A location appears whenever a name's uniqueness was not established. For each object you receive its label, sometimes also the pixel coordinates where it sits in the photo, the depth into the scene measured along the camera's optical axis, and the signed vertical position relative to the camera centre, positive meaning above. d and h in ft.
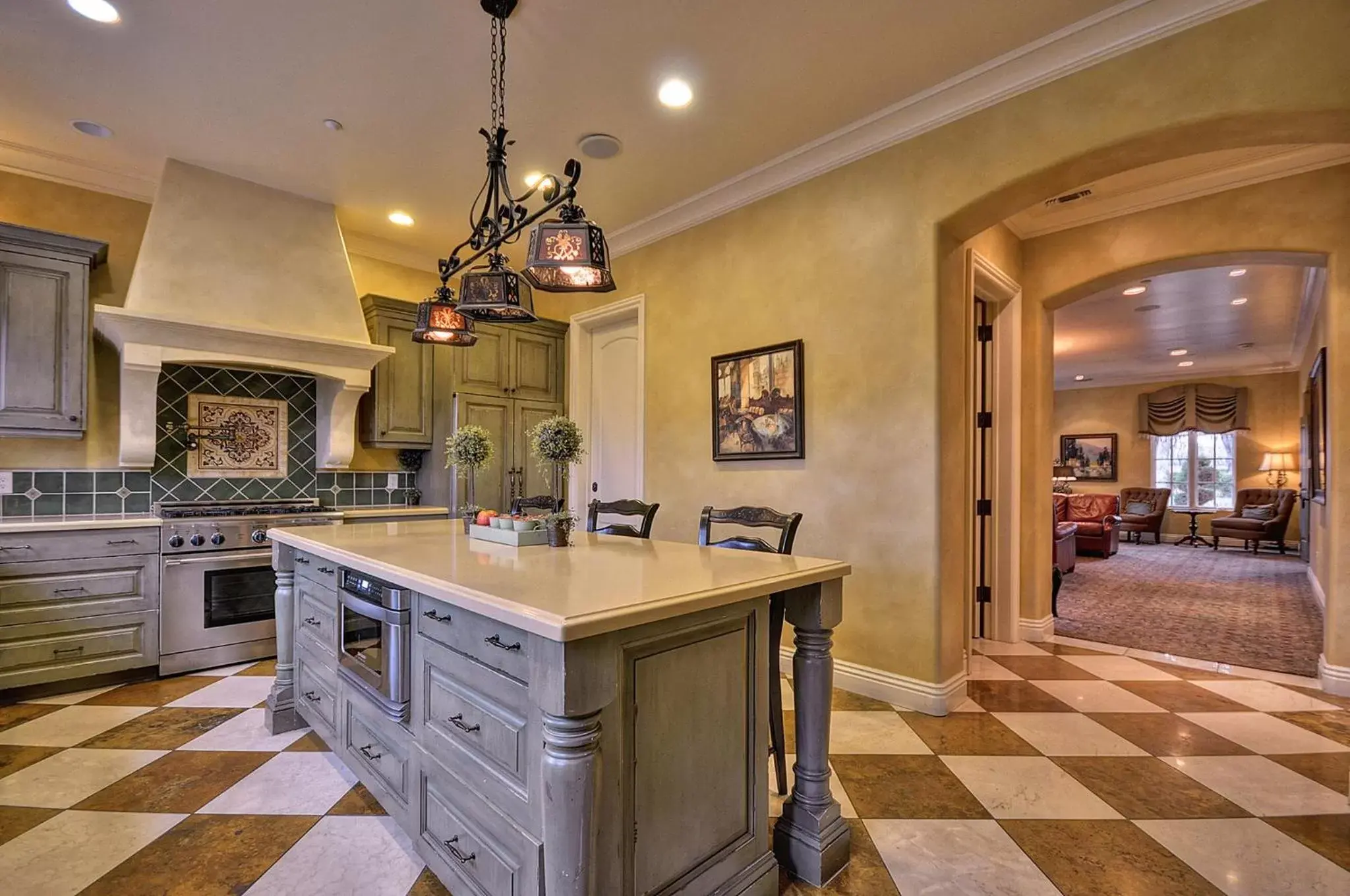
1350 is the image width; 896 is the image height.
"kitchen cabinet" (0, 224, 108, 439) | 10.31 +2.24
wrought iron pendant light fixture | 6.03 +2.21
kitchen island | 3.80 -2.00
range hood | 11.06 +3.16
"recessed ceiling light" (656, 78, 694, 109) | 9.04 +5.65
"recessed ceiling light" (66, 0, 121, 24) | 7.45 +5.64
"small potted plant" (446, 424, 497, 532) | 8.21 +0.14
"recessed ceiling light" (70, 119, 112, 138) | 10.24 +5.70
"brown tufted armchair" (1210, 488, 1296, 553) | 28.86 -3.08
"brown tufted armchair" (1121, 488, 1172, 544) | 33.78 -3.01
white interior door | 15.21 +1.24
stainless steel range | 11.00 -2.36
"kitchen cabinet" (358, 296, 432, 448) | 14.46 +1.78
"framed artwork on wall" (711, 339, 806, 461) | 11.16 +1.09
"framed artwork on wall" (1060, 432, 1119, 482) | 36.73 +0.31
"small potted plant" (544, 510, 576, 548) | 7.14 -0.83
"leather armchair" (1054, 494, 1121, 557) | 28.60 -2.95
